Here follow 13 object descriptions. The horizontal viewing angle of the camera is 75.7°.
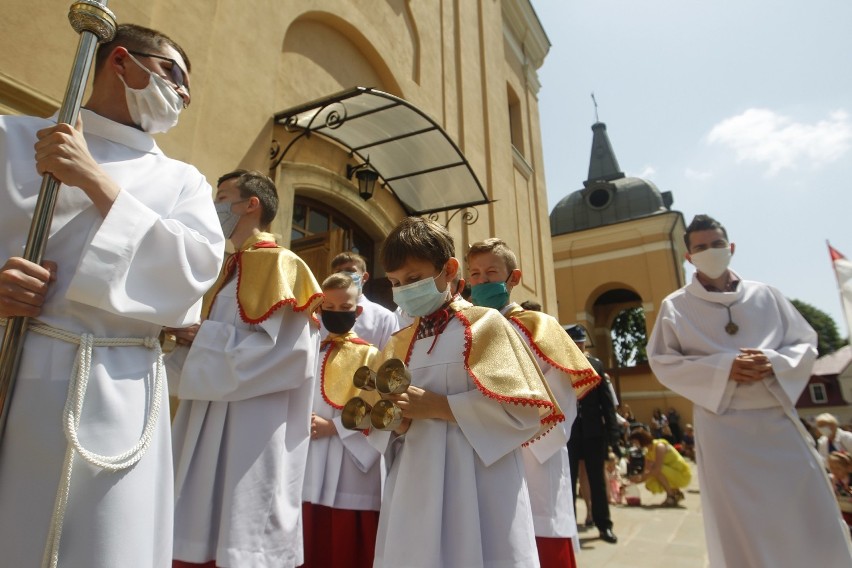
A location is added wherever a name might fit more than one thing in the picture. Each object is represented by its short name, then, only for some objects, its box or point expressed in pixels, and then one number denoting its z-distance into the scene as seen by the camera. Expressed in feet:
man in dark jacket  19.25
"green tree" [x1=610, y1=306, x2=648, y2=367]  131.34
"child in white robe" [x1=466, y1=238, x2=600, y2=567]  9.31
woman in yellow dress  25.57
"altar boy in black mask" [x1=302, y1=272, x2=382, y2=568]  9.73
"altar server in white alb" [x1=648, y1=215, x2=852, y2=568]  9.91
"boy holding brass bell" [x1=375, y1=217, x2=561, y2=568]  6.10
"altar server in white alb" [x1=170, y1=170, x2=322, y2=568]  7.45
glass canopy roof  20.33
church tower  77.10
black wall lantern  23.53
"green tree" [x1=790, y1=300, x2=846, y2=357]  139.86
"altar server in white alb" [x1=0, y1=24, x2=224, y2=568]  4.25
